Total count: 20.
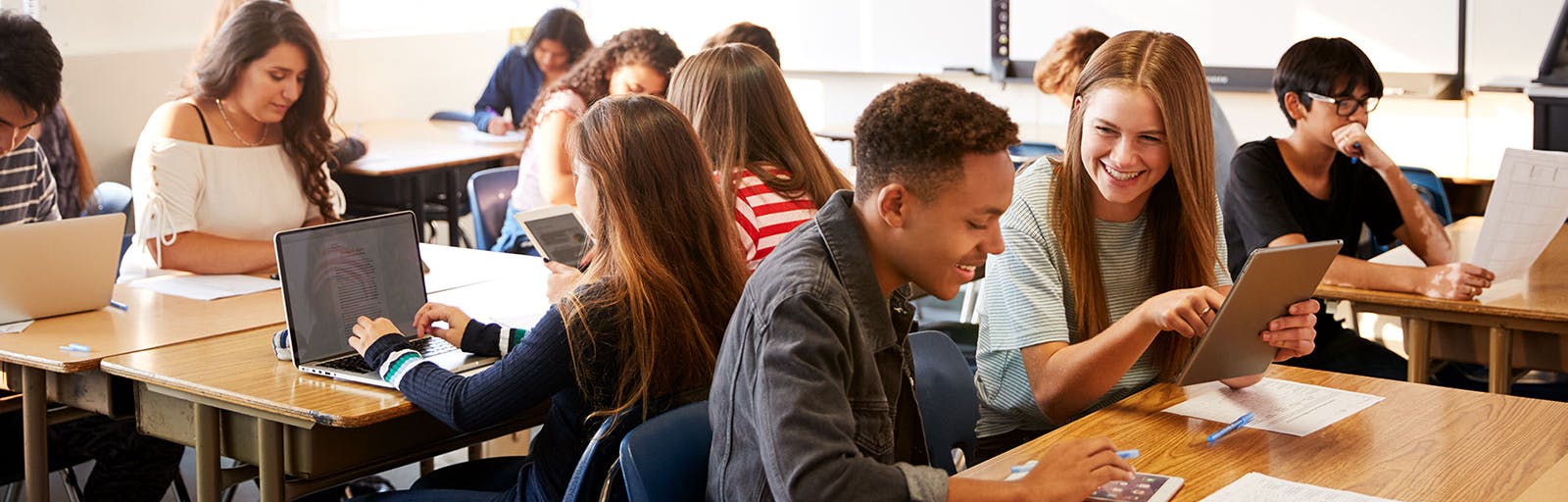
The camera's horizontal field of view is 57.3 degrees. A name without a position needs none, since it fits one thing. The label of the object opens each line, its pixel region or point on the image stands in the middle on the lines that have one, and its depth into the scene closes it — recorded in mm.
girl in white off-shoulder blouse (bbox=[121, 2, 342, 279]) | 3145
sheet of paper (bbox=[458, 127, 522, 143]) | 6154
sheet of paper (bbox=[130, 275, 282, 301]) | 2992
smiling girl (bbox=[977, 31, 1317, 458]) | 2090
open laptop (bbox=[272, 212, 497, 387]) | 2330
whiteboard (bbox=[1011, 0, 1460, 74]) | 5266
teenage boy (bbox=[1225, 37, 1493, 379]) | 3178
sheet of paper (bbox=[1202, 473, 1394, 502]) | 1585
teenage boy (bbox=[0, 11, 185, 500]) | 2846
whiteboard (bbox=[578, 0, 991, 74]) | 6703
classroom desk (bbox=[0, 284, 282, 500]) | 2465
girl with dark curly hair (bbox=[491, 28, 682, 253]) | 4086
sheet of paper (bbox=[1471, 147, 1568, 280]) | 2883
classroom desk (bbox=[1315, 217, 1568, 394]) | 2828
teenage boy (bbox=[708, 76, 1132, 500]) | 1406
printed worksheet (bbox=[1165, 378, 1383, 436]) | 1907
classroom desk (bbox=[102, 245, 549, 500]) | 2170
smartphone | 1580
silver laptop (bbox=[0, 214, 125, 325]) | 2633
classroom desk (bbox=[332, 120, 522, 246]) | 5508
